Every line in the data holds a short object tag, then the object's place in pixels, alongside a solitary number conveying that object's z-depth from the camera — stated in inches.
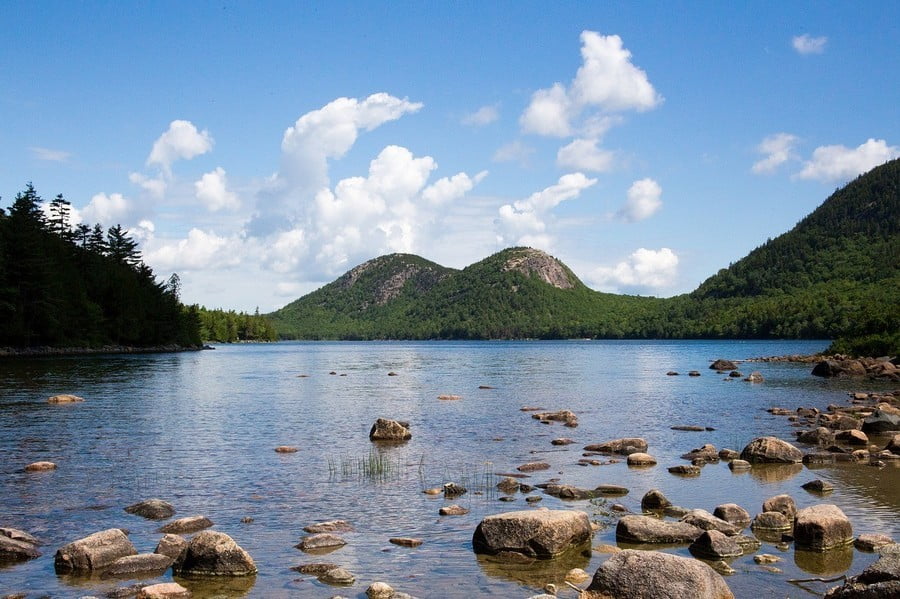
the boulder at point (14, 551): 591.5
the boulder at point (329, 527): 684.7
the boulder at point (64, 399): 1809.2
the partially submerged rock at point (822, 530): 615.8
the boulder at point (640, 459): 1034.7
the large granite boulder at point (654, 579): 463.5
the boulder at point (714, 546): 594.9
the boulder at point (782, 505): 706.3
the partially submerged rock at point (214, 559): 555.8
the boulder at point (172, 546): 594.2
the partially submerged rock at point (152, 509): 740.6
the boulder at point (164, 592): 484.4
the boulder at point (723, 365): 3705.7
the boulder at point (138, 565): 556.7
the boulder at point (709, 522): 652.7
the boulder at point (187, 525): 681.0
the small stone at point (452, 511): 751.7
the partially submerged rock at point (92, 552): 567.5
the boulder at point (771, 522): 679.1
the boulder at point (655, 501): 763.4
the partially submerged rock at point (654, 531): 635.5
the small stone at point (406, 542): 639.8
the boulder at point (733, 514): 701.3
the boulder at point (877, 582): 412.5
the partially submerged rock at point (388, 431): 1275.8
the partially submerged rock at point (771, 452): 1045.2
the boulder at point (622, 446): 1156.5
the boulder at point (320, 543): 628.5
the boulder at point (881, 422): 1327.5
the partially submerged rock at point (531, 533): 604.1
